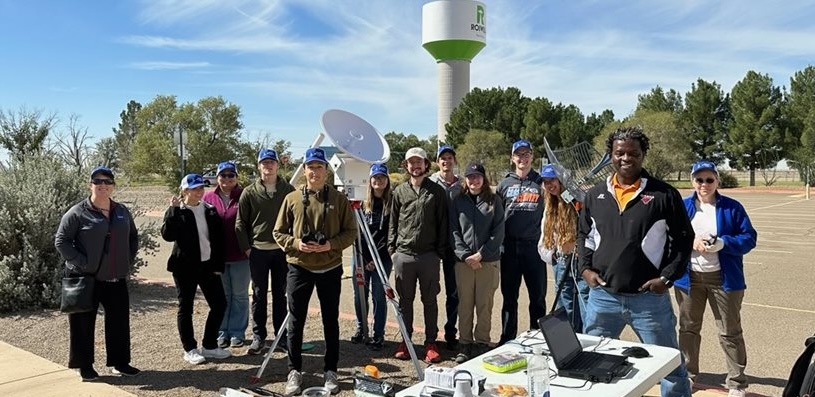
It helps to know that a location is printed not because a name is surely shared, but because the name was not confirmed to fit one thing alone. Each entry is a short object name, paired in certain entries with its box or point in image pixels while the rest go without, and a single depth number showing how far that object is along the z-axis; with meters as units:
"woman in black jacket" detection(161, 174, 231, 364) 5.73
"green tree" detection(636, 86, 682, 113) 60.66
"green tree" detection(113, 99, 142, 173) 45.23
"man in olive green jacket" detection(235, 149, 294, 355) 6.03
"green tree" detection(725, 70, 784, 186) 51.53
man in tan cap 5.87
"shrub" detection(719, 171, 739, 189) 46.68
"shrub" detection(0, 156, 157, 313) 7.69
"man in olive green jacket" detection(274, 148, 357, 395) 4.98
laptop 3.01
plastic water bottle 2.75
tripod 5.17
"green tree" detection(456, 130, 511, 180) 51.69
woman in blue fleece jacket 4.66
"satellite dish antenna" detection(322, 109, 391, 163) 5.50
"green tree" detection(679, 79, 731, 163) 55.84
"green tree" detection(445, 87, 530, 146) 57.56
